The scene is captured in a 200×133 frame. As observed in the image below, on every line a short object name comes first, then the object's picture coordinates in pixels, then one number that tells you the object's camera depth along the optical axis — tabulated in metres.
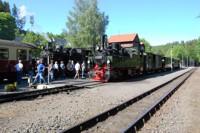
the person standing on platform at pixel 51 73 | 13.72
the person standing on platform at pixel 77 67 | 16.21
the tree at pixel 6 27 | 43.38
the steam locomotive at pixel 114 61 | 14.93
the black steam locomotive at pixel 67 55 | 16.57
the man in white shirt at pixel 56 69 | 15.64
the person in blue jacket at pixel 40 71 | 11.80
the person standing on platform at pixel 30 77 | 11.80
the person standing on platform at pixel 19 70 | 12.03
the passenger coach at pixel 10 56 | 12.48
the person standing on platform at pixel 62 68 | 16.43
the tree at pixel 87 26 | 33.67
